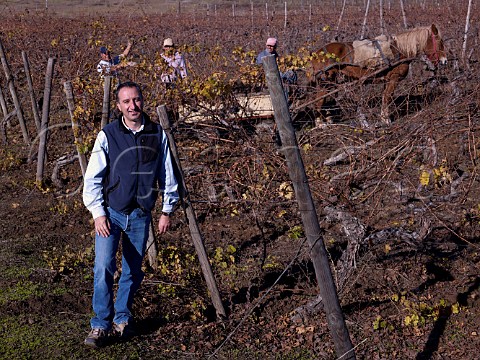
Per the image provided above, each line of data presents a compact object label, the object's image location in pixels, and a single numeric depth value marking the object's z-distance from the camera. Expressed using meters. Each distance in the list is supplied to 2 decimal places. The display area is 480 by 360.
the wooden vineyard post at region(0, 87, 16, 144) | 10.61
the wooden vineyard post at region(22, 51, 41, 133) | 9.59
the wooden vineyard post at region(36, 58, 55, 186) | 8.20
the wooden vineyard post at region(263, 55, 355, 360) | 3.11
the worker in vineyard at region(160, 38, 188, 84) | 7.21
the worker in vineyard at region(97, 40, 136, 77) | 7.49
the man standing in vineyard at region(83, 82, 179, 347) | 4.06
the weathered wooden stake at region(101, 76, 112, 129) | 5.62
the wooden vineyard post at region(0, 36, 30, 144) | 10.50
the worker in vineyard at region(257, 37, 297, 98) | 7.62
